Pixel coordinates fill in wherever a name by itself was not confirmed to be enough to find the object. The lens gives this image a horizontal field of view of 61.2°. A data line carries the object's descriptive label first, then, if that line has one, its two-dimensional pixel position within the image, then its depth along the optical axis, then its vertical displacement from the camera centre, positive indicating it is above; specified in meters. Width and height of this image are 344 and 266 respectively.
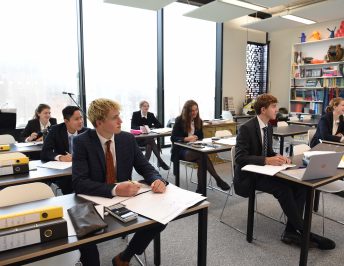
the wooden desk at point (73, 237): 1.09 -0.59
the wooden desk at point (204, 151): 3.28 -0.61
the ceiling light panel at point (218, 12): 5.35 +1.64
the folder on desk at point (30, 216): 1.17 -0.49
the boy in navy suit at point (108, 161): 1.76 -0.42
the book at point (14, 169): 2.23 -0.56
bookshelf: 6.77 +0.48
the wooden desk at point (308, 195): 2.03 -0.68
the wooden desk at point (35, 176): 2.10 -0.60
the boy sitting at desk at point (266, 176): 2.39 -0.67
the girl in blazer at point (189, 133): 3.83 -0.50
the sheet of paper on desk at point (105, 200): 1.57 -0.57
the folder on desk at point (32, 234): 1.11 -0.54
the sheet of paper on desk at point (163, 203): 1.42 -0.57
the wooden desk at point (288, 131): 4.59 -0.56
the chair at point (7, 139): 3.91 -0.57
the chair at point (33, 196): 1.61 -0.58
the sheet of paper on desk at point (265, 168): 2.24 -0.57
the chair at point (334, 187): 2.67 -0.84
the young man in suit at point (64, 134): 2.83 -0.37
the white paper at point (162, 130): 4.76 -0.55
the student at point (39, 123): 4.14 -0.38
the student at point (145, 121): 5.07 -0.45
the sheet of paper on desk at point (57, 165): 2.47 -0.59
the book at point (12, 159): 2.24 -0.49
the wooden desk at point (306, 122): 5.73 -0.51
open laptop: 2.03 -0.51
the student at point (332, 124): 4.03 -0.38
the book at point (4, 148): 3.10 -0.54
